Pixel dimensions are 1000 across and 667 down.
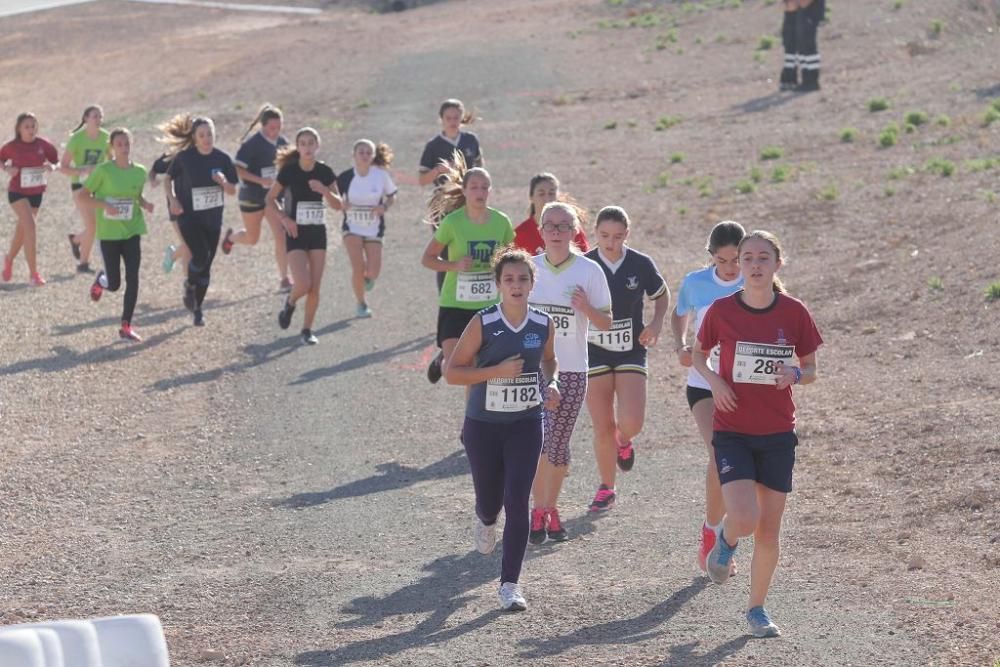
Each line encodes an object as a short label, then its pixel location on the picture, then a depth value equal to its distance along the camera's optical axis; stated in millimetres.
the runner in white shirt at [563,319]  17734
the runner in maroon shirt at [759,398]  14656
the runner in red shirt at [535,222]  20078
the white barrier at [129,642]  9844
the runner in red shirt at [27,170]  35500
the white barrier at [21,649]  9375
